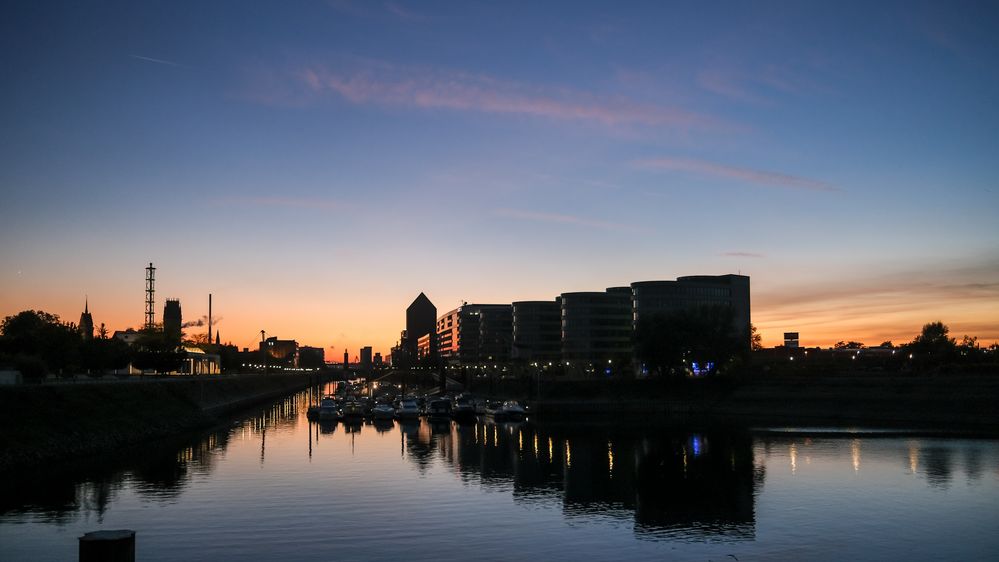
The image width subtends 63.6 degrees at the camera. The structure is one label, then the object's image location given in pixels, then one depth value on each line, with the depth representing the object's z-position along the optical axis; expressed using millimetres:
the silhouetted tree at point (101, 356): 134375
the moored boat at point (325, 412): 129750
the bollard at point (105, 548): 18500
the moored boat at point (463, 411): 133125
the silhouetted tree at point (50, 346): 111500
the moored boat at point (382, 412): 131750
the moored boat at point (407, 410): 132875
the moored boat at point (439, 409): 132500
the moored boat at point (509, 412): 131500
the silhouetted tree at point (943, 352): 172750
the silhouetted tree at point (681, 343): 154862
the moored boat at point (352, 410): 132625
